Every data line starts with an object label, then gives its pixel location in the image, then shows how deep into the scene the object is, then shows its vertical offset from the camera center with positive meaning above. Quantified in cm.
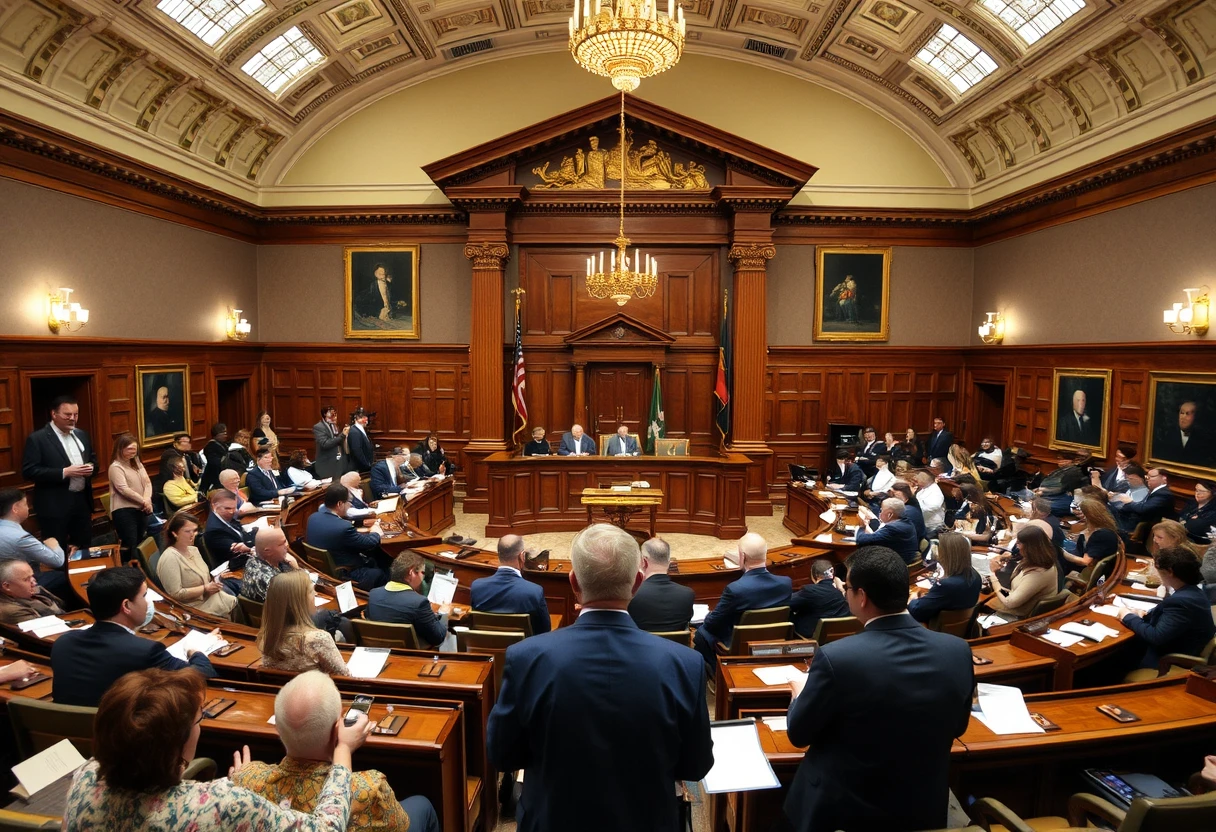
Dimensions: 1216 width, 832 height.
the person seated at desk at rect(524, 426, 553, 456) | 1110 -106
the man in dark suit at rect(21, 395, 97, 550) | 679 -96
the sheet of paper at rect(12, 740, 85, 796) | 263 -156
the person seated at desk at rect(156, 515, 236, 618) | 491 -145
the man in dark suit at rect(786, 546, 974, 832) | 214 -105
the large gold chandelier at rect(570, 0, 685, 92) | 598 +305
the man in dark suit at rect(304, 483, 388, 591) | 619 -145
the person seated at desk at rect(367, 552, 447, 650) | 436 -147
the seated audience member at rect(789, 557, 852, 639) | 477 -152
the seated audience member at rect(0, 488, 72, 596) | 492 -124
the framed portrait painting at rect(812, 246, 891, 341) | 1328 +177
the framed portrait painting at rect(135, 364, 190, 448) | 1022 -41
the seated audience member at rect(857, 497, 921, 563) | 598 -131
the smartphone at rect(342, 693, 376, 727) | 256 -130
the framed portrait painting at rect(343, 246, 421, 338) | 1343 +172
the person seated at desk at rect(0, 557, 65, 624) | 417 -135
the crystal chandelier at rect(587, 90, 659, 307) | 923 +144
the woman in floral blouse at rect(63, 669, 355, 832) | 175 -106
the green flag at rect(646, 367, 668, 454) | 1243 -75
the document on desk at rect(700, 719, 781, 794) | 252 -147
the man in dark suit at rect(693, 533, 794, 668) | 455 -142
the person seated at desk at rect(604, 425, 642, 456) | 1126 -105
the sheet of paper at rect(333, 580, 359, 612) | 478 -154
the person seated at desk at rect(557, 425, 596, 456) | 1123 -104
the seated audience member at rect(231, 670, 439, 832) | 207 -119
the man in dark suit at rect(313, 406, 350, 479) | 1036 -105
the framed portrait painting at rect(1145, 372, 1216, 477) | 802 -44
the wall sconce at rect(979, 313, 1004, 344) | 1242 +102
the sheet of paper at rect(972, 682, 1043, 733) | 301 -148
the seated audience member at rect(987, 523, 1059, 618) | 476 -134
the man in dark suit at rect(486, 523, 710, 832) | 192 -97
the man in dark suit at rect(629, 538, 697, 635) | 448 -146
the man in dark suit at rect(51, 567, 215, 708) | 303 -124
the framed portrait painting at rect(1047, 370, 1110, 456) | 986 -35
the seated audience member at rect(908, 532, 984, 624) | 451 -132
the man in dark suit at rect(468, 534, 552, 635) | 441 -140
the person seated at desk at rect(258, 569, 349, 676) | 341 -131
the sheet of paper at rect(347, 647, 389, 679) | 365 -156
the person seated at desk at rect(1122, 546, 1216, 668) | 393 -130
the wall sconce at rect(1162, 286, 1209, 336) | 814 +87
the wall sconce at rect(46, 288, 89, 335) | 855 +80
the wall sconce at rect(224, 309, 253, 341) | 1262 +96
